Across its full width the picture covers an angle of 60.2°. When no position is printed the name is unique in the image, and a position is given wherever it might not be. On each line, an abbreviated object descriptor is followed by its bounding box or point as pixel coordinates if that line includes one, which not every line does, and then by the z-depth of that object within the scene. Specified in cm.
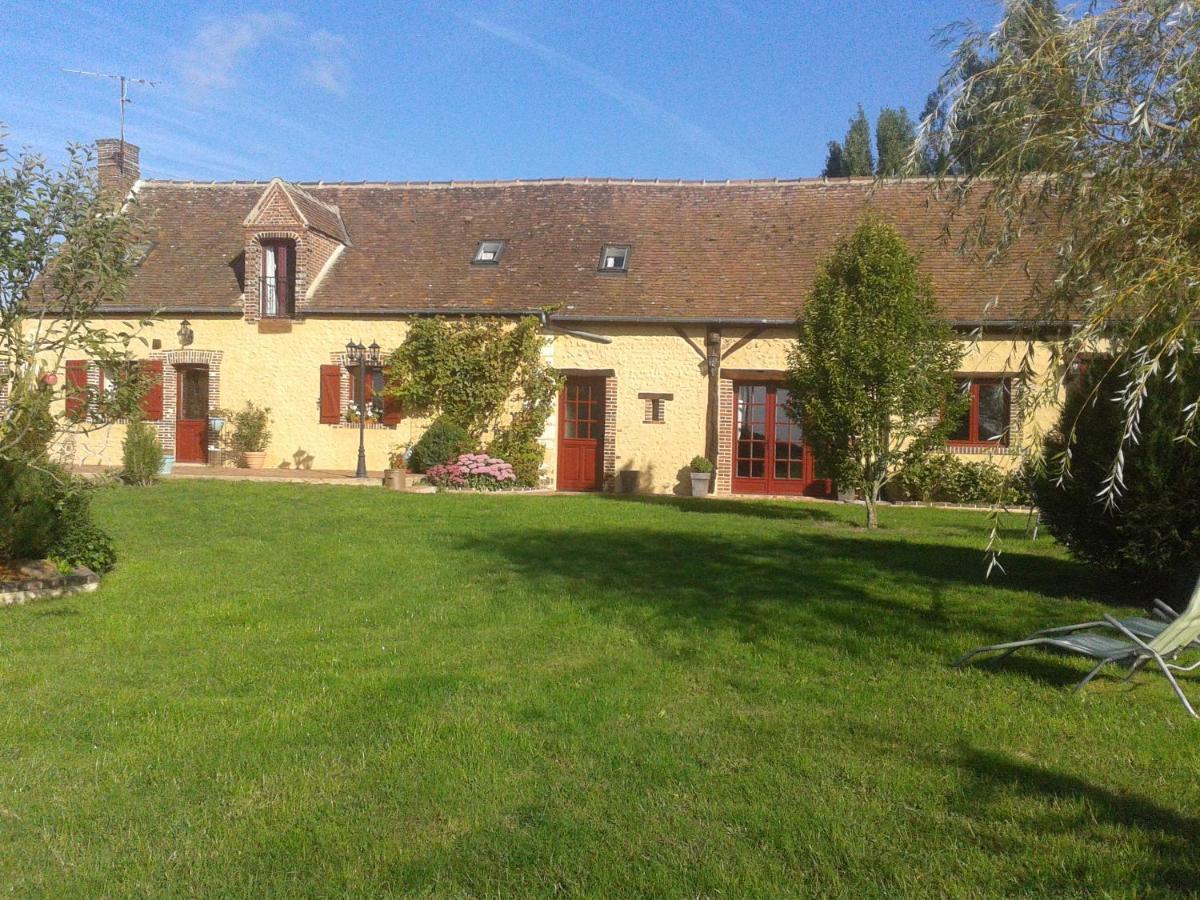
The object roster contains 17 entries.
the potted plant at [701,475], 1678
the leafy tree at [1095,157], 496
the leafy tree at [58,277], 612
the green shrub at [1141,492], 699
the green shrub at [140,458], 1579
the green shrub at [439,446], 1700
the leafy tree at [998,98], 582
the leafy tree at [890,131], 3628
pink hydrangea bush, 1630
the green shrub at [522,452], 1739
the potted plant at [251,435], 1883
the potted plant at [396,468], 1636
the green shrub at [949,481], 1594
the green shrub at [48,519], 771
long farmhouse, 1727
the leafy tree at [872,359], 1193
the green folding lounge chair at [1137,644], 485
